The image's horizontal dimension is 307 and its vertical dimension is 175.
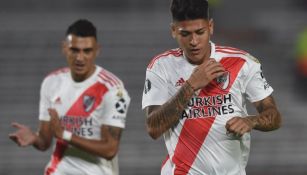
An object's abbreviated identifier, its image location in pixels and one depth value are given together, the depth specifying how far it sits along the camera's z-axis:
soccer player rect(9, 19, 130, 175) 13.64
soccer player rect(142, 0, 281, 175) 10.73
